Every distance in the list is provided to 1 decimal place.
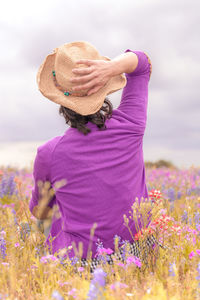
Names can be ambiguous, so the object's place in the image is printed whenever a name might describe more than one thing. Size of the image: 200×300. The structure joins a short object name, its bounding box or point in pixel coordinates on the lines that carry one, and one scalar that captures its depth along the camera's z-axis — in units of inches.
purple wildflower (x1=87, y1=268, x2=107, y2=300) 67.1
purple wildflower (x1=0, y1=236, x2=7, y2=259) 122.5
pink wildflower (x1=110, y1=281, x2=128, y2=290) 79.8
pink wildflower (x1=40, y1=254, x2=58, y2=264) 99.4
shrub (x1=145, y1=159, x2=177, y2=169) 581.9
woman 109.3
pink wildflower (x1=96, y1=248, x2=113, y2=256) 102.7
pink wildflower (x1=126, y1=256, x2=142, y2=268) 98.4
